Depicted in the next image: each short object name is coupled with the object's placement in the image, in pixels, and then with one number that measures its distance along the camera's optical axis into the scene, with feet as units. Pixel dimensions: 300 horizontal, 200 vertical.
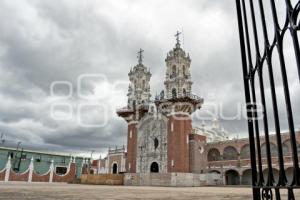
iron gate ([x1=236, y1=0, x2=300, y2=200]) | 6.37
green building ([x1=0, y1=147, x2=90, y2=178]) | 158.40
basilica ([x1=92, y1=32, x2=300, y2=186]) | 110.93
